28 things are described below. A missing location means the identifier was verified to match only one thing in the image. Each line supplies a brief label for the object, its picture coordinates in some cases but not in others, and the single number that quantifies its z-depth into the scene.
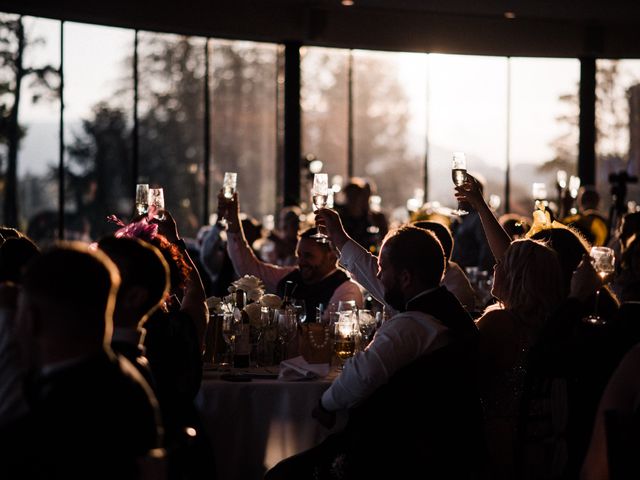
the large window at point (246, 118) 13.98
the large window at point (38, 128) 12.09
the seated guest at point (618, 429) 2.54
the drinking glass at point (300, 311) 5.03
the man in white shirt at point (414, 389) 3.54
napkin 4.40
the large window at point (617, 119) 14.71
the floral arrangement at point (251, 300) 4.84
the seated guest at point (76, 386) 2.02
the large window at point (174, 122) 13.34
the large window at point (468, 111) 14.33
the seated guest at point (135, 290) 2.72
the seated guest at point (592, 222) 7.81
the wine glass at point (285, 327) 4.89
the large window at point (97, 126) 12.58
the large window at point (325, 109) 13.75
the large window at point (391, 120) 14.30
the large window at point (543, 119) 14.59
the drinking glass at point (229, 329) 4.82
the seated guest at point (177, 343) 3.68
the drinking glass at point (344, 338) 4.77
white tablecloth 4.31
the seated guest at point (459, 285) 6.01
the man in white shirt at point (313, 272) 5.84
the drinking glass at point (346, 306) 4.93
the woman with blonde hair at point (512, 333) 4.07
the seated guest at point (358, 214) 8.95
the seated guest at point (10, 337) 2.56
